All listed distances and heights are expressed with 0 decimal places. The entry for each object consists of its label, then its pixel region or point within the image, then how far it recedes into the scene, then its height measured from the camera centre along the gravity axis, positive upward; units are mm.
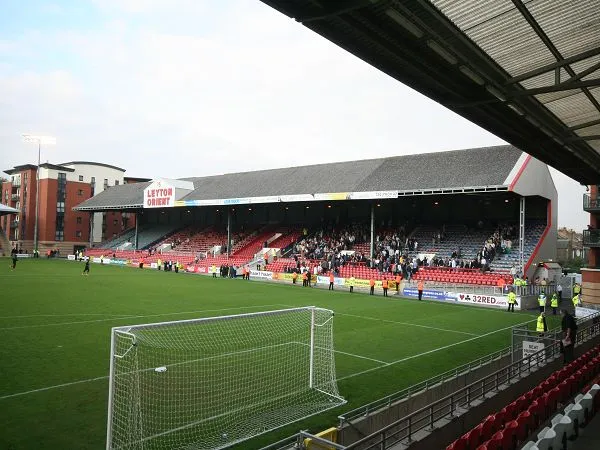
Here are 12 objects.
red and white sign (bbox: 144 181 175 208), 47844 +5017
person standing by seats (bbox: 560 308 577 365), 11219 -2075
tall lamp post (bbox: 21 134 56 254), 58438 +12770
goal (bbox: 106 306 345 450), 7758 -3026
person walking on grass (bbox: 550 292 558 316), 23031 -2382
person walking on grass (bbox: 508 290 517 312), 24316 -2531
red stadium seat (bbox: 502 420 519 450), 6154 -2432
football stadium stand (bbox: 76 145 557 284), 31781 +3243
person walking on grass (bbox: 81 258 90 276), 36156 -2371
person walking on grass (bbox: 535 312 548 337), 14255 -2161
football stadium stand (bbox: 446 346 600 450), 6068 -2479
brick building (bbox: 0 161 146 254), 65312 +4586
